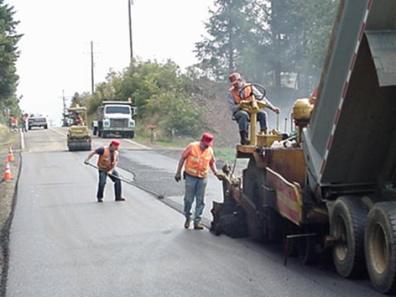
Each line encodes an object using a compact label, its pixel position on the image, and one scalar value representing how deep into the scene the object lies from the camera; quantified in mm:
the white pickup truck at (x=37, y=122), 68562
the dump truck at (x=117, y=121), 44531
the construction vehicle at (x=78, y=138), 33000
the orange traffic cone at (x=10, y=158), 27559
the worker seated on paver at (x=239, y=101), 11094
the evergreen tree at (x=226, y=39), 58469
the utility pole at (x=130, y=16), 63844
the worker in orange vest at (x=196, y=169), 12172
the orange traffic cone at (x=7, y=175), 21311
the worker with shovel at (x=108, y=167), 16109
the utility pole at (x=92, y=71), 89075
